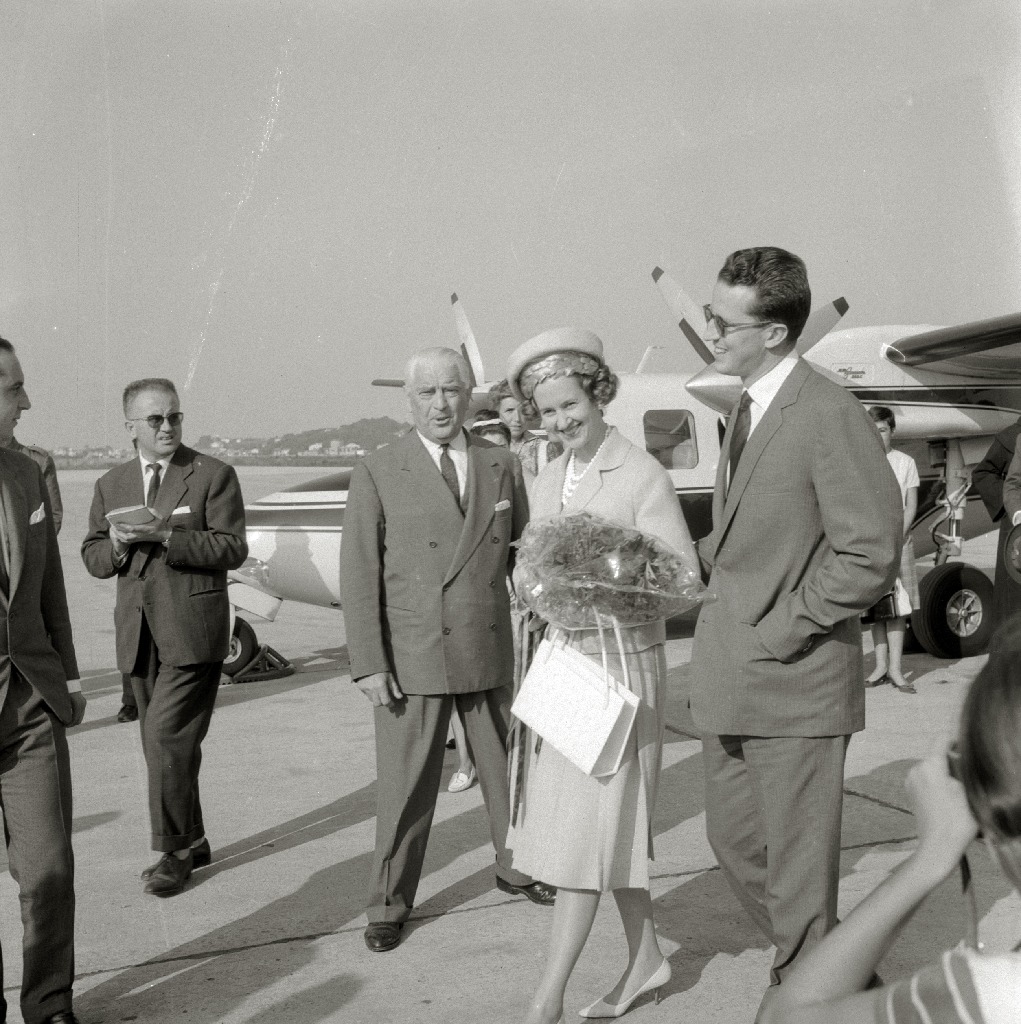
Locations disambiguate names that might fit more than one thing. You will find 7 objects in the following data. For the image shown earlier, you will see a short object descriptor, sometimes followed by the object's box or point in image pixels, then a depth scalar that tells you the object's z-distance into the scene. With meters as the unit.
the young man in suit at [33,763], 3.01
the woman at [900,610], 7.62
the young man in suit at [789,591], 2.83
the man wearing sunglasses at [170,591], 4.31
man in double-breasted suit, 3.80
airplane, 8.96
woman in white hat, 3.06
